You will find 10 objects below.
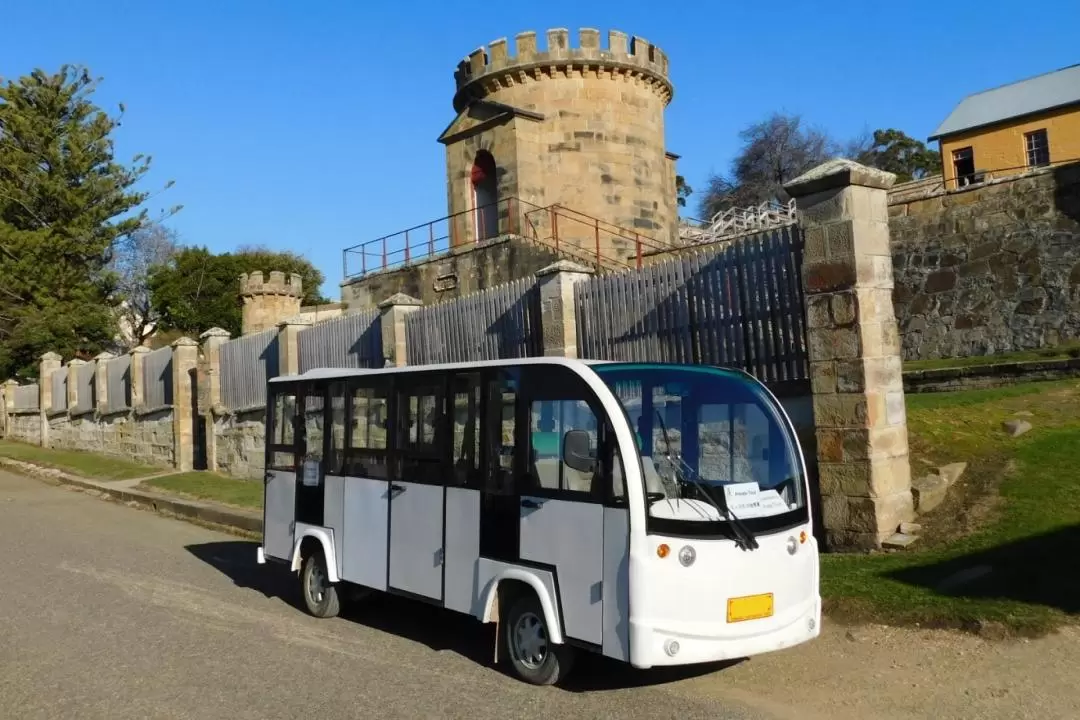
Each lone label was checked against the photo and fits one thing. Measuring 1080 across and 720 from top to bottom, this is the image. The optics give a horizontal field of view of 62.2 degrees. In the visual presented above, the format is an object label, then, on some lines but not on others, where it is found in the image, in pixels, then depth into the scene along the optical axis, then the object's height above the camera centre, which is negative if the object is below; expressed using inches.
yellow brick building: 1299.2 +395.7
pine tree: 1390.3 +342.4
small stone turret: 1546.5 +210.4
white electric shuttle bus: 201.3 -25.6
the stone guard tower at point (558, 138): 991.6 +305.7
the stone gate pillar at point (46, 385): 1173.7 +58.0
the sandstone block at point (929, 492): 330.0 -36.7
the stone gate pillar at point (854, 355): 321.1 +15.1
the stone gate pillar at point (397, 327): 581.6 +57.3
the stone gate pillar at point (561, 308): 453.7 +51.1
